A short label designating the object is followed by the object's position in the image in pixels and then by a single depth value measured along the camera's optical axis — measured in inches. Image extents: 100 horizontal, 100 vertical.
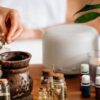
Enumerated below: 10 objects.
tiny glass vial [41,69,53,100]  37.3
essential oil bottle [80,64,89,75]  42.9
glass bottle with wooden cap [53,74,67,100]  36.9
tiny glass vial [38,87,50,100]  37.8
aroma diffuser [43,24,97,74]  45.1
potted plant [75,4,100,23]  46.3
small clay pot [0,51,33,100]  36.0
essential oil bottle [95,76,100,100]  39.9
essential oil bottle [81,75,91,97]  40.5
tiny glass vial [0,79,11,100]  34.2
